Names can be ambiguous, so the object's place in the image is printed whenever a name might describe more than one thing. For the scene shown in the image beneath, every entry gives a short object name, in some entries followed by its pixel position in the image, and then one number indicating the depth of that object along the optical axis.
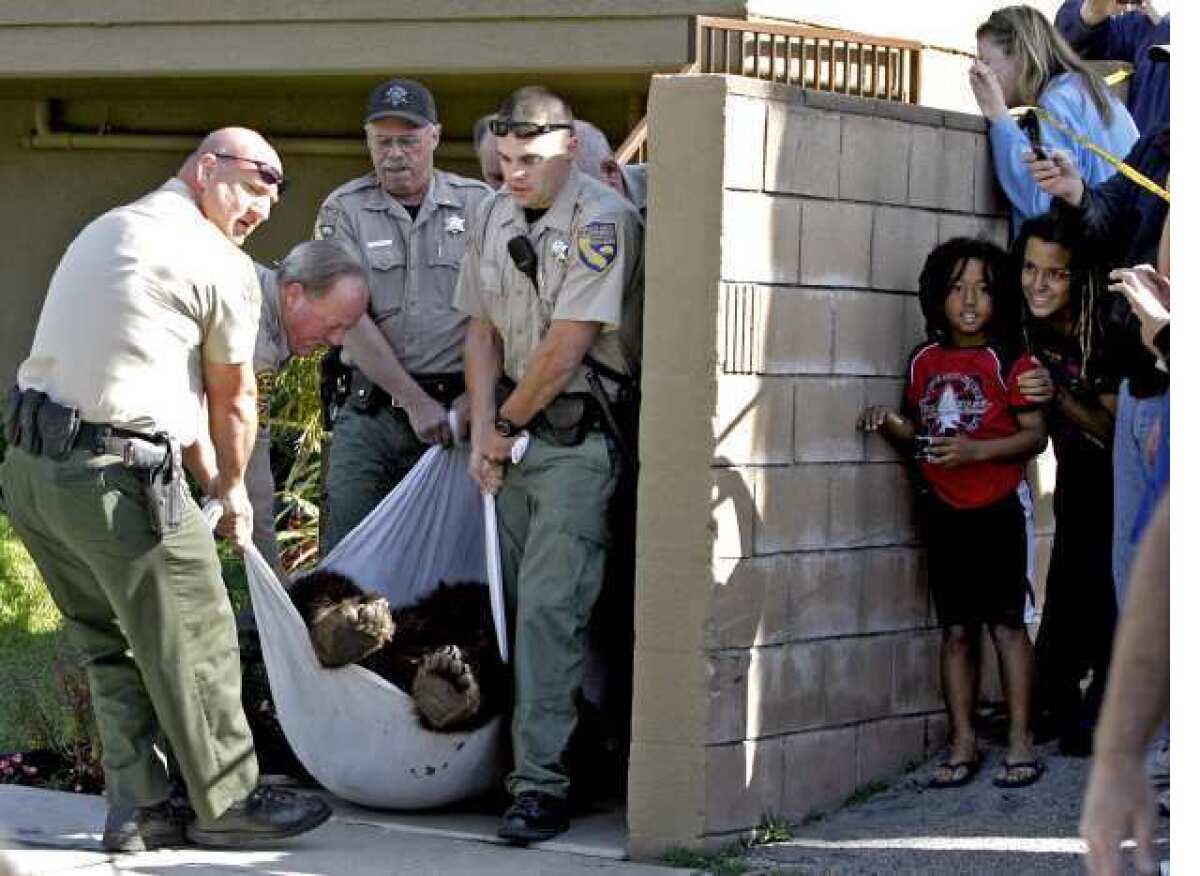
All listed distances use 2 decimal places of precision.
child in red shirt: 6.13
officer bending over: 6.32
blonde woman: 6.50
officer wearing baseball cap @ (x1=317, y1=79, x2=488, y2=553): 6.99
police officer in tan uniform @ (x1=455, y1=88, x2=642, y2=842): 6.03
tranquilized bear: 6.05
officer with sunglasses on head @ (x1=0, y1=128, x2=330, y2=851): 5.57
